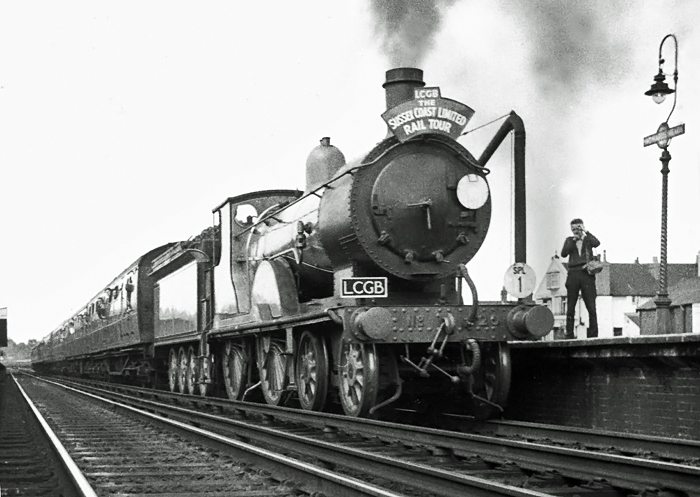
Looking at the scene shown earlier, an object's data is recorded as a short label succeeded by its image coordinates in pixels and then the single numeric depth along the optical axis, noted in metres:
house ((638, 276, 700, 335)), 41.38
